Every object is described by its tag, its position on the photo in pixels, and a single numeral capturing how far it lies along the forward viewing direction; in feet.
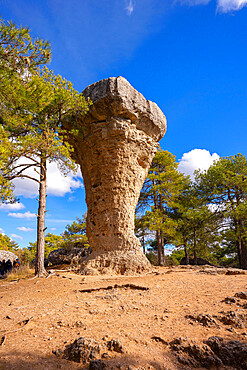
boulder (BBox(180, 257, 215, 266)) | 61.77
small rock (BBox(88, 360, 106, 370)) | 6.91
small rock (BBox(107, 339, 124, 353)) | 7.94
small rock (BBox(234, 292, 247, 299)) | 13.93
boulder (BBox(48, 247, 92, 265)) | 45.31
